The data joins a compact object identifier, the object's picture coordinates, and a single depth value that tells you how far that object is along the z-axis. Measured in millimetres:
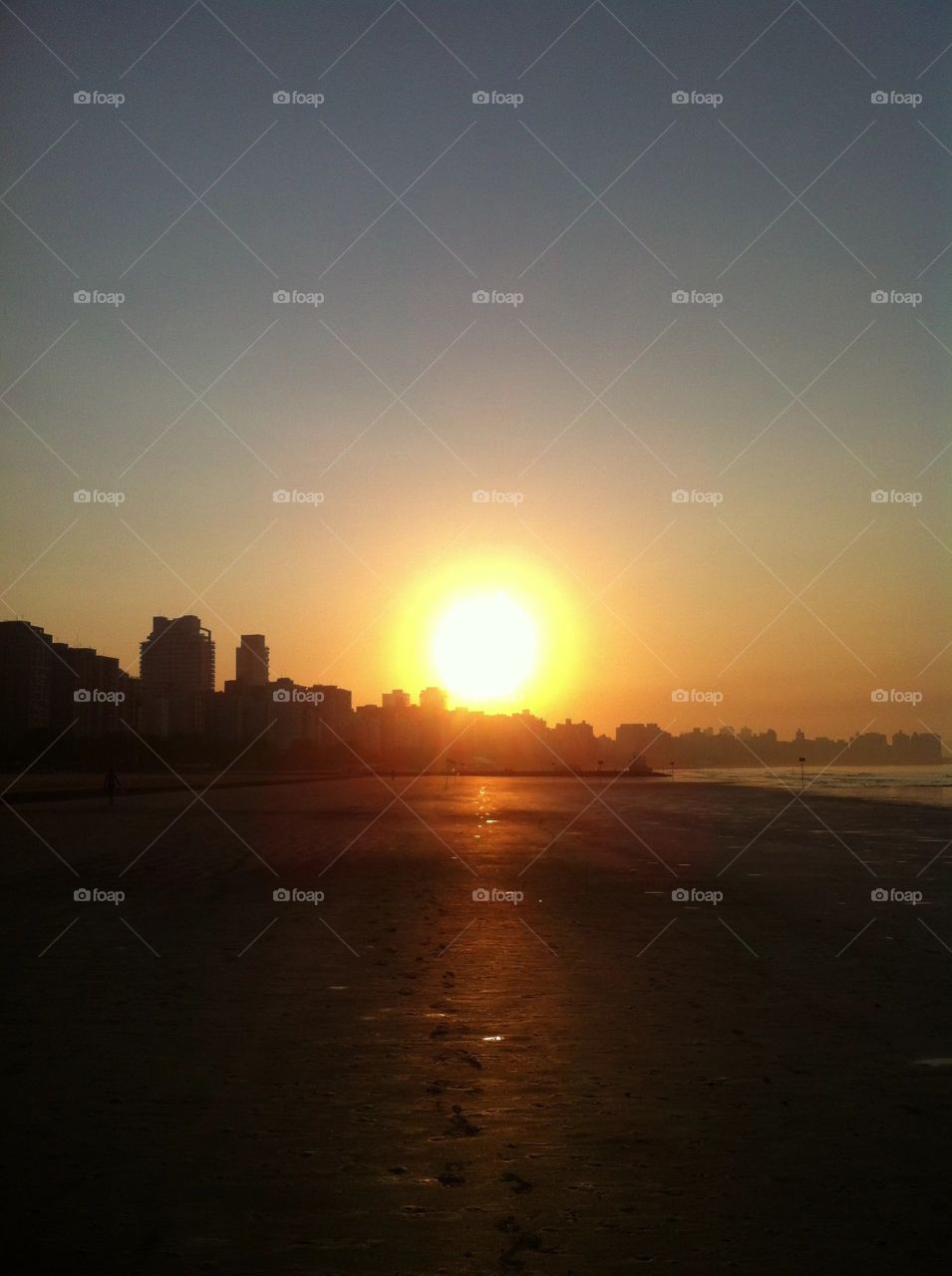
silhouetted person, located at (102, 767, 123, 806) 44438
